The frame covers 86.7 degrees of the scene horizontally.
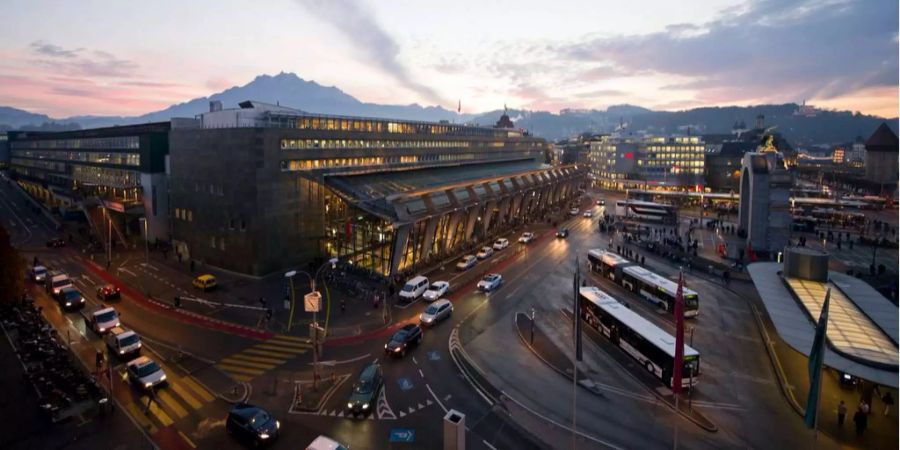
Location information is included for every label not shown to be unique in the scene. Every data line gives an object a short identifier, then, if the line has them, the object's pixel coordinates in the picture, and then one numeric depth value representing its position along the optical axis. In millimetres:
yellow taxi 49750
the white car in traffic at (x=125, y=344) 33781
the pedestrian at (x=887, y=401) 27959
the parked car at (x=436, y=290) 47250
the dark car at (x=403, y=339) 34344
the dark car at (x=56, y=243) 70462
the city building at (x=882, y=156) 146125
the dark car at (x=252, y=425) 23823
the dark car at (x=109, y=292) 46312
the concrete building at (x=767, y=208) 70000
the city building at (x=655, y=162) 159375
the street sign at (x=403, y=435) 24578
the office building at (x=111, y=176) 71562
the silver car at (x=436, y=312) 40500
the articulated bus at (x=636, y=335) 30266
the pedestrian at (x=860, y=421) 25453
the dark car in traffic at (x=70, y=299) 43625
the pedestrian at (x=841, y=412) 26156
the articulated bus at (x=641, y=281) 43188
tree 36625
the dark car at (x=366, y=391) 26828
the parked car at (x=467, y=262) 59556
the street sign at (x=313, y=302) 31141
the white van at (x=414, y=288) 47031
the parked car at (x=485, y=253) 65688
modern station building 54688
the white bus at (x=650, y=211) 98875
